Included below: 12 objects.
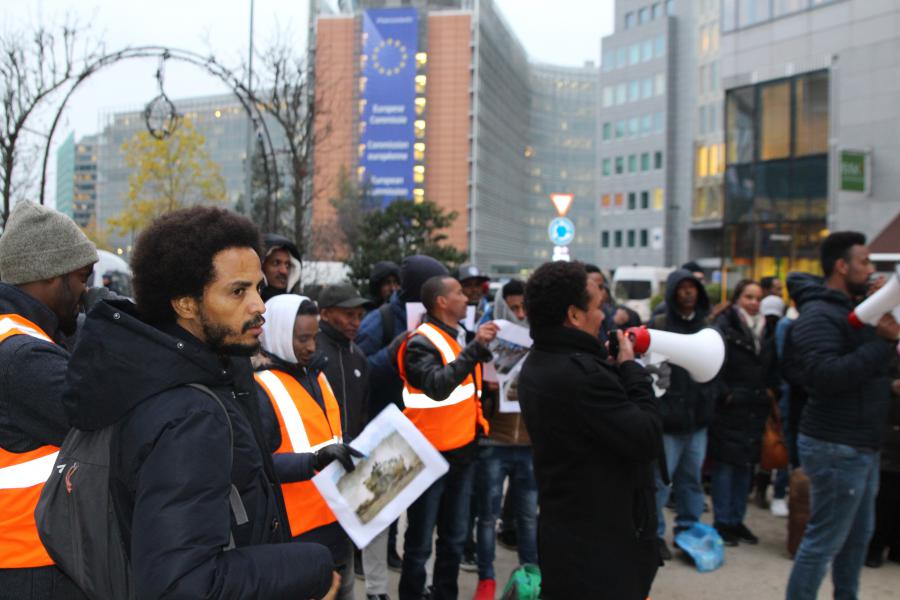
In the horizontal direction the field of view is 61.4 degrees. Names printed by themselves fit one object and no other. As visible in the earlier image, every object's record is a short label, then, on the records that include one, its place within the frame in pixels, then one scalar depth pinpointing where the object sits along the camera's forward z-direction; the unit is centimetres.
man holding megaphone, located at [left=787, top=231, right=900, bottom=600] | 384
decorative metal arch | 1048
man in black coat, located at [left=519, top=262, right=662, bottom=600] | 293
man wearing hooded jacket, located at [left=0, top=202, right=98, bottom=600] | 224
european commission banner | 9056
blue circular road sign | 1150
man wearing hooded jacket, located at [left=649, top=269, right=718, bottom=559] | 584
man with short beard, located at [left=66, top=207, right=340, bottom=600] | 148
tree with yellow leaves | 3039
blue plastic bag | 559
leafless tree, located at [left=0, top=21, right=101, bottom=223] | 1037
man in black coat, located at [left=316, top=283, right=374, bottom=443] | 421
